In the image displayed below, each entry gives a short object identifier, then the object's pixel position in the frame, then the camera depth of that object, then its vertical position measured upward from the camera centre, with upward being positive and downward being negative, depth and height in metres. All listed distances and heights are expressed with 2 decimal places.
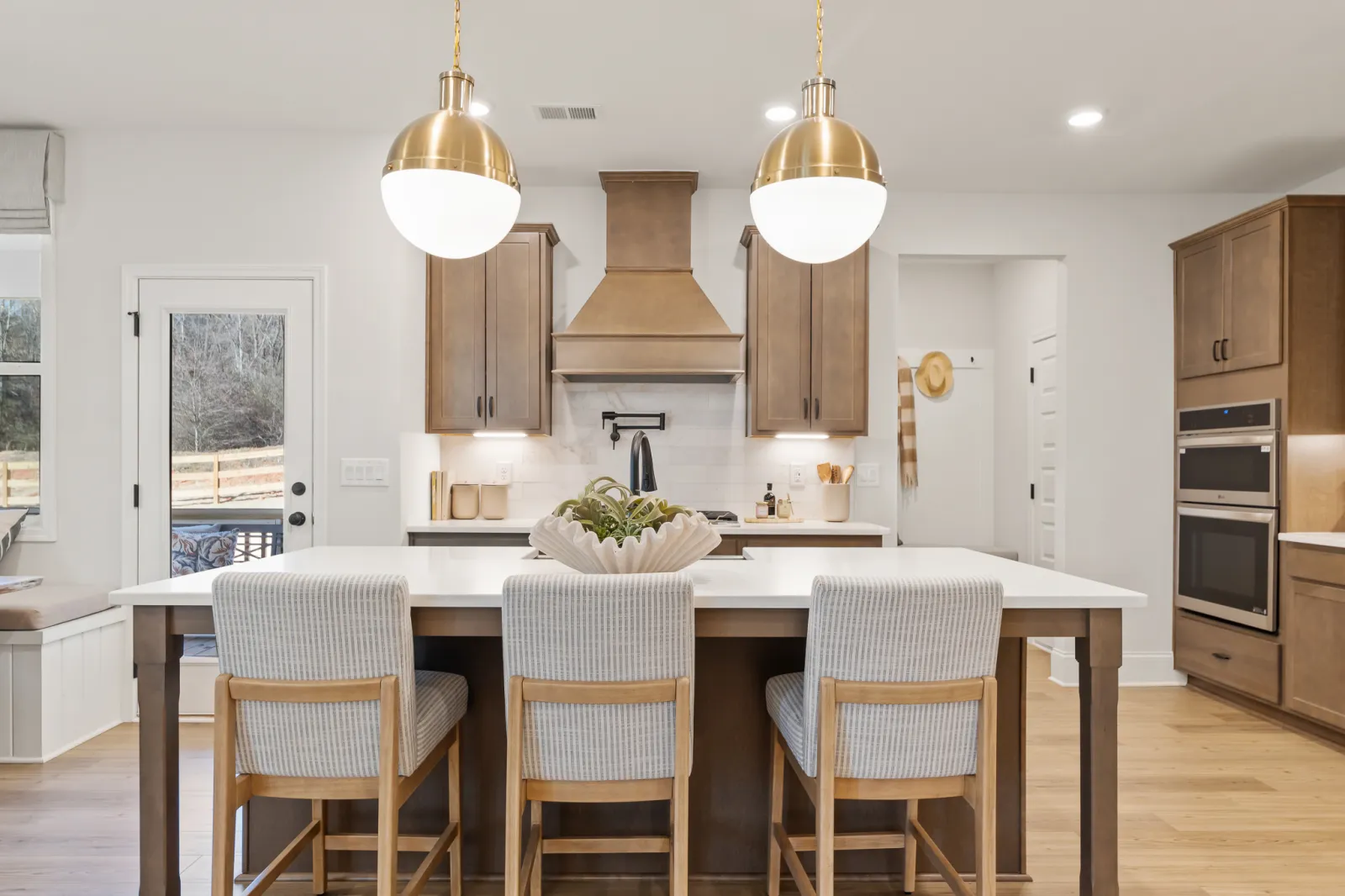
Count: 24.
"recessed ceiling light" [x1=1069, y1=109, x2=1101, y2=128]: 3.41 +1.43
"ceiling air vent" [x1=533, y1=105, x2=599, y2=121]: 3.41 +1.45
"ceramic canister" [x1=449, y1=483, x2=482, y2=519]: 4.15 -0.28
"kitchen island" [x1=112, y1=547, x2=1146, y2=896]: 2.17 -0.86
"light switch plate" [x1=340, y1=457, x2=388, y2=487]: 3.71 -0.12
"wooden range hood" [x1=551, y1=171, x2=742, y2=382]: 3.92 +0.70
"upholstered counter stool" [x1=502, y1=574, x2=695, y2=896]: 1.62 -0.51
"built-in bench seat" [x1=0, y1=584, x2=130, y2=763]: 3.16 -0.93
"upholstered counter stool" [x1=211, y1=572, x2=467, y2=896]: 1.64 -0.52
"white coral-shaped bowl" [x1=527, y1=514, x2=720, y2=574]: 1.86 -0.23
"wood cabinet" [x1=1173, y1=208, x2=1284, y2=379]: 3.70 +0.75
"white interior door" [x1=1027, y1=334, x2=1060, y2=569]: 5.31 +0.00
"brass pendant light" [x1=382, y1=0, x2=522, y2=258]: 1.75 +0.59
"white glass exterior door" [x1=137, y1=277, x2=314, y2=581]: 3.69 +0.14
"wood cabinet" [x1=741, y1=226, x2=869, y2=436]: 4.09 +0.54
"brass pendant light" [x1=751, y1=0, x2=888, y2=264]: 1.71 +0.57
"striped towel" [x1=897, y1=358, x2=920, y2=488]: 5.98 +0.14
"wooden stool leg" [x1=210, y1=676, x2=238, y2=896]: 1.66 -0.72
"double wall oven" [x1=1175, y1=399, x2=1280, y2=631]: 3.69 -0.31
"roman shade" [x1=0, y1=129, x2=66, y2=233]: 3.66 +1.27
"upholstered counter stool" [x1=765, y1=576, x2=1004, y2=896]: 1.65 -0.52
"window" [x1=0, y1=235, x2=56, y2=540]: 3.74 +0.27
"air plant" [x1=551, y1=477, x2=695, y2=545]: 1.93 -0.16
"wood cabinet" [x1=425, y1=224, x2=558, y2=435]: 4.04 +0.53
